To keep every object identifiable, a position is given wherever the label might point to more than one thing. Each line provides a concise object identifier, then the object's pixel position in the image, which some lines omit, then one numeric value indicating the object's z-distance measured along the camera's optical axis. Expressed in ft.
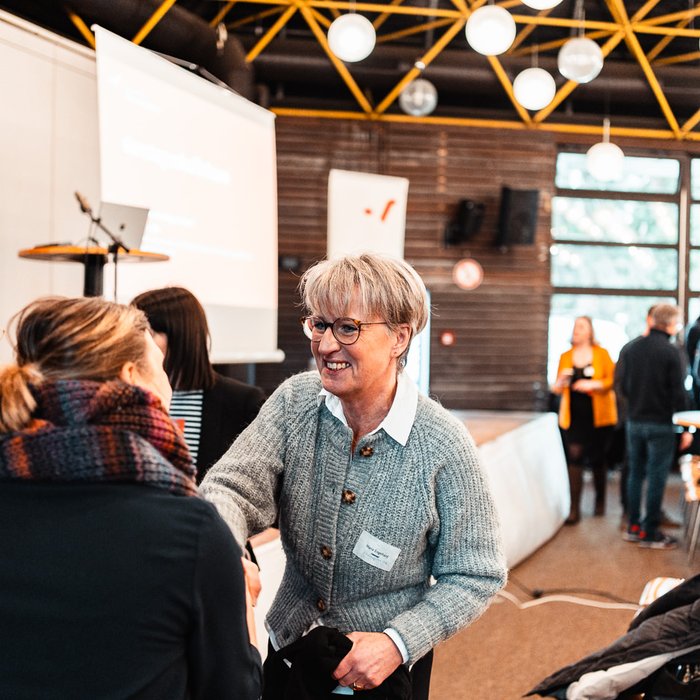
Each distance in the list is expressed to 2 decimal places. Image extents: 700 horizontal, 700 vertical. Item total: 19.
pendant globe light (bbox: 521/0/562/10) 15.70
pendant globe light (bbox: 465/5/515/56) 17.61
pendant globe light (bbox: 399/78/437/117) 26.30
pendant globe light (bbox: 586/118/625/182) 25.36
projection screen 16.47
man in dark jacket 20.25
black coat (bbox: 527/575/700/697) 7.70
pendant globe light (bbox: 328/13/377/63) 19.56
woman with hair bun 3.54
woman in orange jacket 22.14
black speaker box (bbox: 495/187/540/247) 31.60
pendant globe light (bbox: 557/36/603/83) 20.12
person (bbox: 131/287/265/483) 8.16
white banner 26.61
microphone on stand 12.34
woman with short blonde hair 5.18
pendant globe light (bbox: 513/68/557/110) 21.90
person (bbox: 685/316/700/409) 25.34
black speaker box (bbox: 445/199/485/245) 31.50
